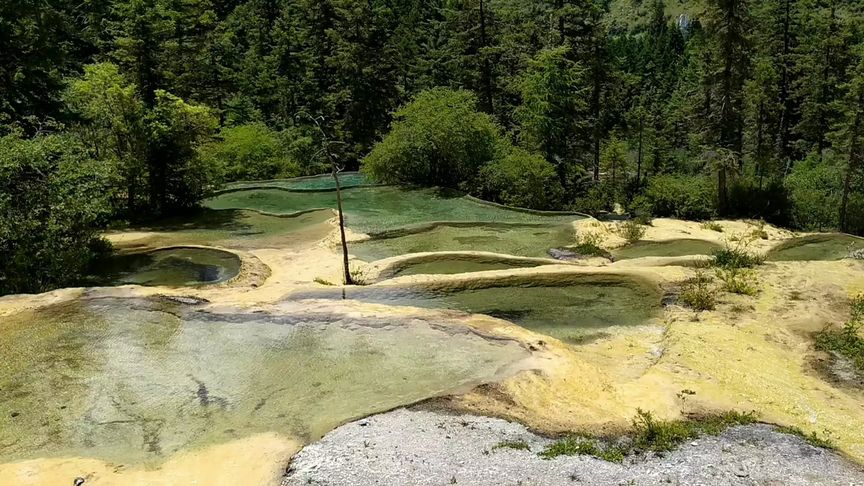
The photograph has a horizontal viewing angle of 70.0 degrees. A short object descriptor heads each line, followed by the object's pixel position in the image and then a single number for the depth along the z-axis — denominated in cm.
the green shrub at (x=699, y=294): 1553
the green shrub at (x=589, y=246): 2066
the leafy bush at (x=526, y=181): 3048
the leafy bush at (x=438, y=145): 3378
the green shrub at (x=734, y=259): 1826
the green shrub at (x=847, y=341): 1302
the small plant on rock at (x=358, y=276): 1791
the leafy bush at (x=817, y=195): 3081
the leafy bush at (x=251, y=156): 3956
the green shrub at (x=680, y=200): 2995
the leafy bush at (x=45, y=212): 1667
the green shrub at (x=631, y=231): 2305
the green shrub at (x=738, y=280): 1634
